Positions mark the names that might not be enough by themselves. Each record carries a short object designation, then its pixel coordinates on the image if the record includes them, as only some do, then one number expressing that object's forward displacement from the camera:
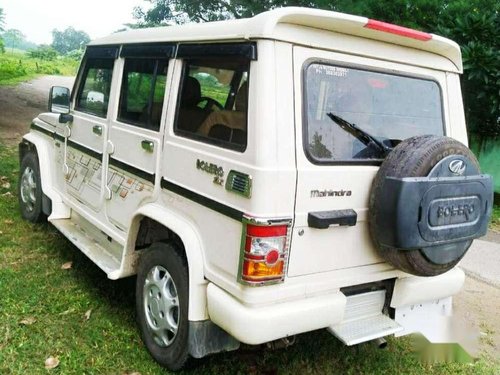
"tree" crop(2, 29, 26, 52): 82.72
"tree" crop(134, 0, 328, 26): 9.71
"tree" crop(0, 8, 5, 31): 26.05
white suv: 2.51
